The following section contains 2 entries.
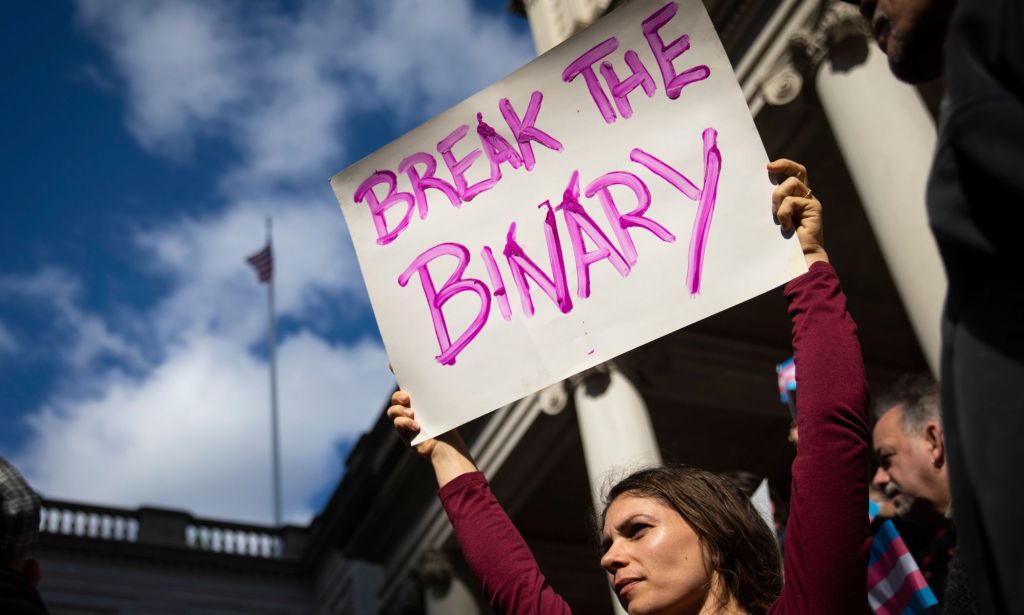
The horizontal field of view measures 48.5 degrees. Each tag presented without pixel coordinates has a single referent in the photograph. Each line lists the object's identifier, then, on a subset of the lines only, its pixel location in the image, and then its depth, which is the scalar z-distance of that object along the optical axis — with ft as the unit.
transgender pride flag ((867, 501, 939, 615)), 10.05
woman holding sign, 6.20
